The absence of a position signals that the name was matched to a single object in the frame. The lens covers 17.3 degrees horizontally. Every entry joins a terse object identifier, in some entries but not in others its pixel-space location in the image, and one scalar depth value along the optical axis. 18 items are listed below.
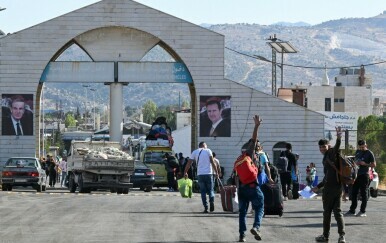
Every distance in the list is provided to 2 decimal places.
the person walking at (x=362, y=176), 29.09
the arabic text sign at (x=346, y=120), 109.12
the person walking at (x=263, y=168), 26.54
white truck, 46.44
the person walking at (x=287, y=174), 38.50
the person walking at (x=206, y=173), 30.44
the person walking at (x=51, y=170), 60.88
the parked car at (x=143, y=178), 52.69
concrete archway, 66.38
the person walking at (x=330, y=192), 21.89
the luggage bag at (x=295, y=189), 39.12
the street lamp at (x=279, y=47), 82.88
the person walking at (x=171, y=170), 55.50
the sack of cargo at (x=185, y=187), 39.41
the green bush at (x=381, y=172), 83.44
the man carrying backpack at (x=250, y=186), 22.34
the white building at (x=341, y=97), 148.38
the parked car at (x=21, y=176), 47.66
